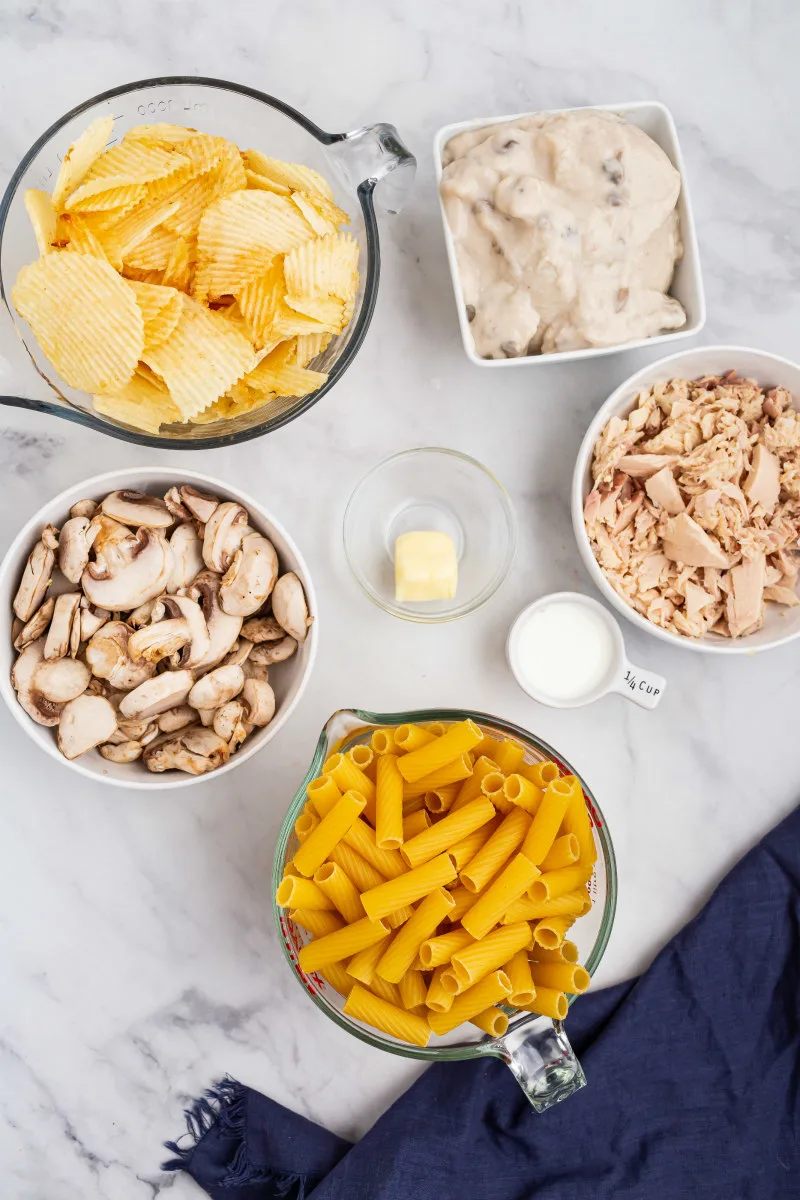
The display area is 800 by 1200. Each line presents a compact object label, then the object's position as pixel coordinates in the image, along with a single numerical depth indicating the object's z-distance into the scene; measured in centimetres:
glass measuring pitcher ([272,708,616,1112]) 103
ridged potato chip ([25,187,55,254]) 100
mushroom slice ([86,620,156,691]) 109
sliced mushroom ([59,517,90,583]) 110
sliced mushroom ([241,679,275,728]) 113
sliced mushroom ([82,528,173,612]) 110
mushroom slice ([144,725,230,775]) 112
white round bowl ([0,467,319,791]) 110
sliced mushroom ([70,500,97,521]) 113
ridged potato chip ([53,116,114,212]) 100
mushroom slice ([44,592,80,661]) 110
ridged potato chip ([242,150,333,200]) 107
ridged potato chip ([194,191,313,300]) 101
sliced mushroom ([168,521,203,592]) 115
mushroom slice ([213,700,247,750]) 112
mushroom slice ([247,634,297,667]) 117
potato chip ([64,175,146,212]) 99
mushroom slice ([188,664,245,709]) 112
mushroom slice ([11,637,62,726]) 109
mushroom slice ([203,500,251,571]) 113
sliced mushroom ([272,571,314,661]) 114
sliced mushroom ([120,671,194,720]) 110
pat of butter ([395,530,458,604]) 121
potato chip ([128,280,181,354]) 100
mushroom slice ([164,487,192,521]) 114
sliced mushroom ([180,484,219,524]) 114
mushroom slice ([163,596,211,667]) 111
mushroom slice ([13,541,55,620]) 109
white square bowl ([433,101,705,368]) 114
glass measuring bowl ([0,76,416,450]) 107
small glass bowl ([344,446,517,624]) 128
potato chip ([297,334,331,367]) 109
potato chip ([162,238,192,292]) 106
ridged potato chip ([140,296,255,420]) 102
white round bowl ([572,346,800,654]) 118
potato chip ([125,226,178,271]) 105
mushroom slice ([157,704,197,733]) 115
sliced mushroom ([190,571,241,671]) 114
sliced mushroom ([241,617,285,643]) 117
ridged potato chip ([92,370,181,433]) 105
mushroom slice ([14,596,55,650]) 110
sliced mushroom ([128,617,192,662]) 109
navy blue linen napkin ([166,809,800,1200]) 124
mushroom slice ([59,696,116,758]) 109
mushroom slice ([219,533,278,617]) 112
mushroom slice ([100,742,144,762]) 112
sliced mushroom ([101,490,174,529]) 112
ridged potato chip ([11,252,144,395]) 98
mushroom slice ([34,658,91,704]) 109
